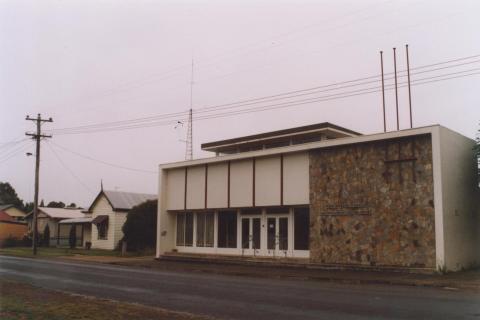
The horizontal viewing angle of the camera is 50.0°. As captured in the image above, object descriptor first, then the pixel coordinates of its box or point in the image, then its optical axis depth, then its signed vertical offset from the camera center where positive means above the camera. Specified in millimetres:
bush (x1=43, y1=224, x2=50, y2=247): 52562 -1094
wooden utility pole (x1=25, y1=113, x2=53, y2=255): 39503 +5236
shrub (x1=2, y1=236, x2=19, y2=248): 54156 -1685
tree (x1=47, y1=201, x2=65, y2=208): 128431 +5708
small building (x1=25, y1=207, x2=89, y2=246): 58000 +490
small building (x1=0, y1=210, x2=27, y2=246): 64481 -236
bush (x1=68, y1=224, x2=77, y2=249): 49172 -1151
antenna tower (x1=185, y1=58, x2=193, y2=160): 37431 +7510
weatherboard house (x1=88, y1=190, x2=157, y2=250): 45156 +948
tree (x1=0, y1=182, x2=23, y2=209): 117888 +7290
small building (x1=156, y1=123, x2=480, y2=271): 22141 +1322
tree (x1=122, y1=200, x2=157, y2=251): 40219 +57
